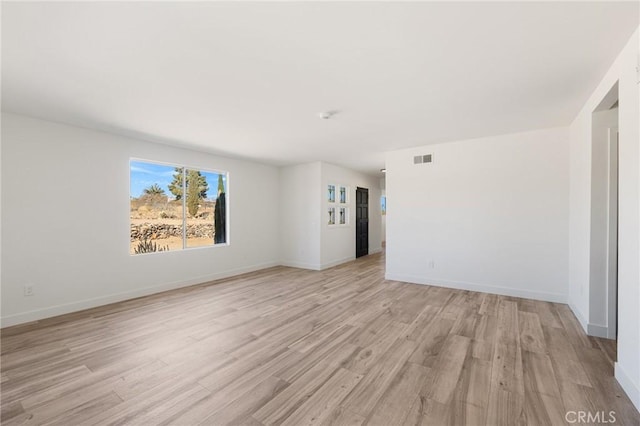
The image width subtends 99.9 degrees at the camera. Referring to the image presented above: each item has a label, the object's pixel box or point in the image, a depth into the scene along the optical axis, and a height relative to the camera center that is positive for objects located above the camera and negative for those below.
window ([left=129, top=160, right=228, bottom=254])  4.37 +0.08
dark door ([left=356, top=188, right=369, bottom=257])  7.76 -0.29
